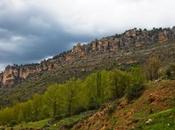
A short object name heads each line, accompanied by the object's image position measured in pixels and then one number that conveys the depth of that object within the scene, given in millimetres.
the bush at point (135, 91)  45964
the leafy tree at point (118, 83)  72531
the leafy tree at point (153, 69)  88911
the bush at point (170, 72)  54474
